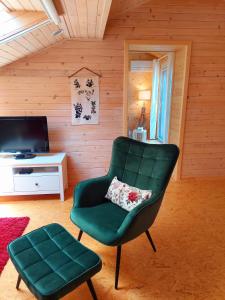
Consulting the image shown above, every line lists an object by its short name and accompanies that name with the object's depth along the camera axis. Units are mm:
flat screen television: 2828
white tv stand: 2729
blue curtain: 5255
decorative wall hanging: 3039
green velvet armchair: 1605
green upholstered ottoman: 1214
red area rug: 1920
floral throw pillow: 1881
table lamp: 5848
